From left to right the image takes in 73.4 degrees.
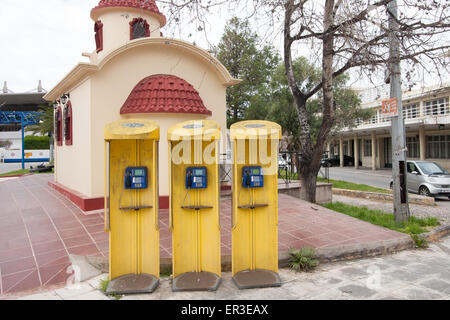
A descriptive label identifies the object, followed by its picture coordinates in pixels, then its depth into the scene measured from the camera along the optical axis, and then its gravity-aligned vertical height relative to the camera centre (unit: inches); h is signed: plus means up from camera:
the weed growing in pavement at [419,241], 233.0 -63.4
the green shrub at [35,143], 1507.1 +114.2
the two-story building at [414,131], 902.4 +105.7
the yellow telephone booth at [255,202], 173.3 -23.4
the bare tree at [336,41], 249.8 +110.1
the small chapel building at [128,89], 307.0 +82.4
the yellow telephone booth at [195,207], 170.1 -24.9
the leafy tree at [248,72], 853.2 +272.0
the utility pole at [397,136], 271.3 +22.1
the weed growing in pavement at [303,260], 185.3 -61.5
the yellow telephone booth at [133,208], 167.0 -24.9
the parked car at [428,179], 482.9 -31.7
